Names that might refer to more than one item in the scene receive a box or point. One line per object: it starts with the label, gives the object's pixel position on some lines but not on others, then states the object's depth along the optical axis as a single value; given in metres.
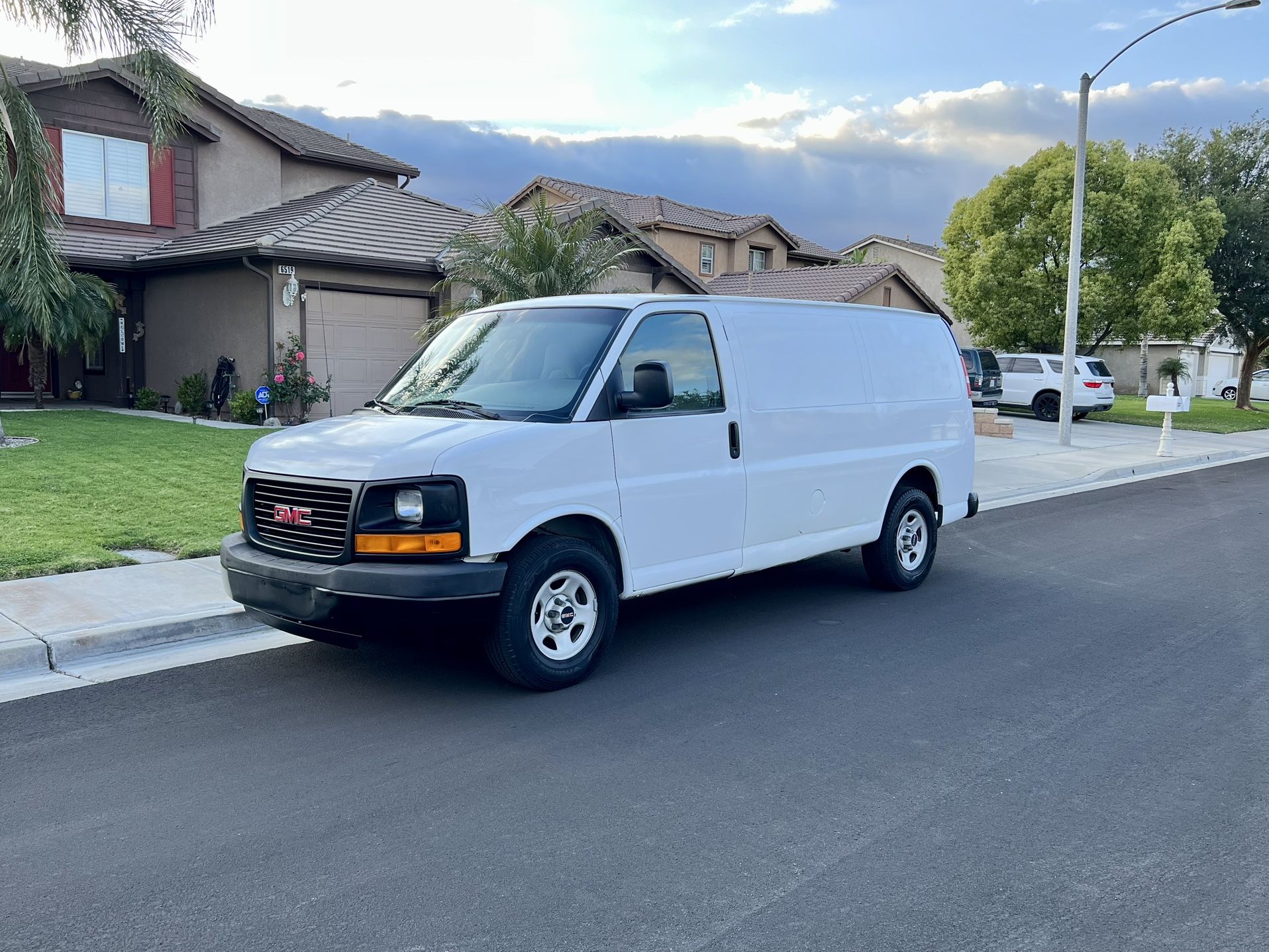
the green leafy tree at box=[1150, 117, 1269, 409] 33.78
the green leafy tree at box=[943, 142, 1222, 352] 29.44
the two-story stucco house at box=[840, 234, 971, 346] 51.91
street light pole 19.97
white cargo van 5.23
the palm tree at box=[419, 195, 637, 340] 16.50
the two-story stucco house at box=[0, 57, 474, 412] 19.47
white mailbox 19.12
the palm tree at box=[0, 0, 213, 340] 12.20
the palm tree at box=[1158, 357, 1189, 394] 35.31
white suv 27.64
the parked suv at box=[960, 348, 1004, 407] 28.42
